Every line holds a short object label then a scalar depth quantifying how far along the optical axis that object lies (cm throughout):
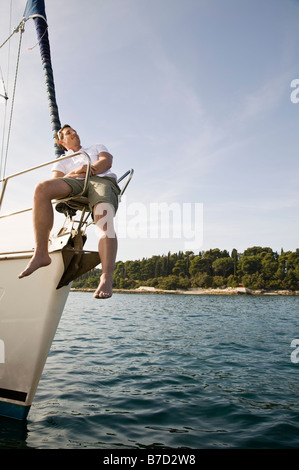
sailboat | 373
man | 303
